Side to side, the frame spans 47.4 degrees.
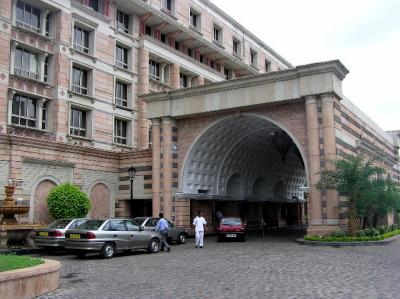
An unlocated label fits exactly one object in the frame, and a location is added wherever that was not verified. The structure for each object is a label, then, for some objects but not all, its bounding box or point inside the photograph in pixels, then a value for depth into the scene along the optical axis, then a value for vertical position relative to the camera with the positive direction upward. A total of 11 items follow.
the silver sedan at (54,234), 17.34 -1.21
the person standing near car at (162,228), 19.35 -1.15
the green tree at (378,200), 19.84 -0.06
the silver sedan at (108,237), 15.71 -1.30
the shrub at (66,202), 23.00 -0.01
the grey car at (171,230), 21.21 -1.39
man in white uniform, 19.88 -1.27
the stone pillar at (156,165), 26.00 +2.06
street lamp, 25.02 +1.60
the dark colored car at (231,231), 23.16 -1.55
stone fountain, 18.24 -1.00
